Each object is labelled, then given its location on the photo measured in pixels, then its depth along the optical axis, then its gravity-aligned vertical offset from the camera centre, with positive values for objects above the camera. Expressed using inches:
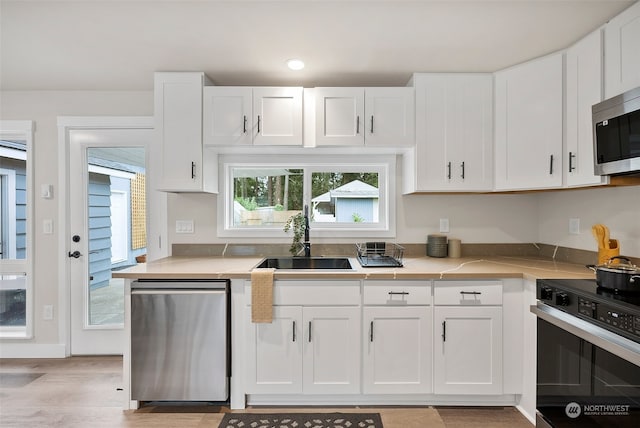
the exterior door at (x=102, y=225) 120.3 -4.6
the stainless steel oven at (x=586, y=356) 53.3 -25.4
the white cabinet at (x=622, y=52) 68.1 +33.5
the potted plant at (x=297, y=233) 111.3 -6.7
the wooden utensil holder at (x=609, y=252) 81.3 -9.1
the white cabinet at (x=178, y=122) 100.7 +26.6
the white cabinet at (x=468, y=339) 86.9 -32.0
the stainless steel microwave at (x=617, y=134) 63.6 +15.7
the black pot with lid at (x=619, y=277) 61.4 -11.7
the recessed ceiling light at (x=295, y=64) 92.9 +41.1
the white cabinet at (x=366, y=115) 101.1 +28.9
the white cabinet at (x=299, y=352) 87.4 -35.6
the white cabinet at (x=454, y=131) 100.1 +24.2
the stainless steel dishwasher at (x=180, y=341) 86.1 -32.5
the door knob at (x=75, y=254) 120.0 -14.8
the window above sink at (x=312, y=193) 118.7 +6.8
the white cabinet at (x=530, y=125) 87.4 +23.9
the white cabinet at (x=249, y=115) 101.3 +28.8
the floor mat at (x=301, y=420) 81.3 -50.5
